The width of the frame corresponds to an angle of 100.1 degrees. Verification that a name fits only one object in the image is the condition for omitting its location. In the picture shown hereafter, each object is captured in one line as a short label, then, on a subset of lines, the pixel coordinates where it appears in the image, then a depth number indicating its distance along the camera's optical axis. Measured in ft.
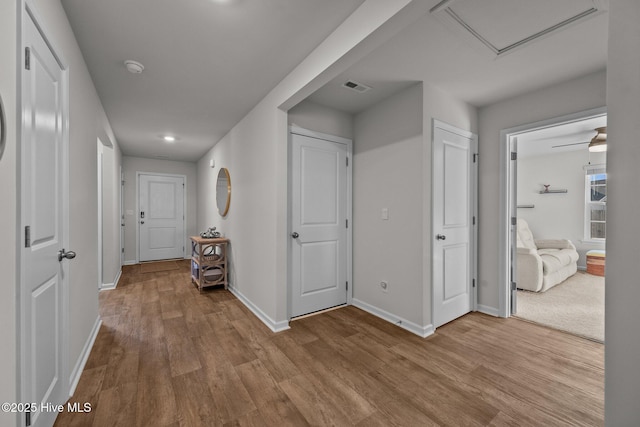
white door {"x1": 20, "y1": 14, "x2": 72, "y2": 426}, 3.65
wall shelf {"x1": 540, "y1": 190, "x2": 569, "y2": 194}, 17.90
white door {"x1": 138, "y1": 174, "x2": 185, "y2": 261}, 19.56
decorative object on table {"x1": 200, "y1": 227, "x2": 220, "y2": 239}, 14.05
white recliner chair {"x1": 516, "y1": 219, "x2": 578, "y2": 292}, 12.01
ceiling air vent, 8.24
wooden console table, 12.46
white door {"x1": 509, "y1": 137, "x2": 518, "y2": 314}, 9.53
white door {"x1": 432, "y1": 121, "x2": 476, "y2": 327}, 8.51
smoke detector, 7.15
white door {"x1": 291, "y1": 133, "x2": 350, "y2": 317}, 9.45
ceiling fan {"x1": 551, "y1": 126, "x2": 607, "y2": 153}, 9.92
